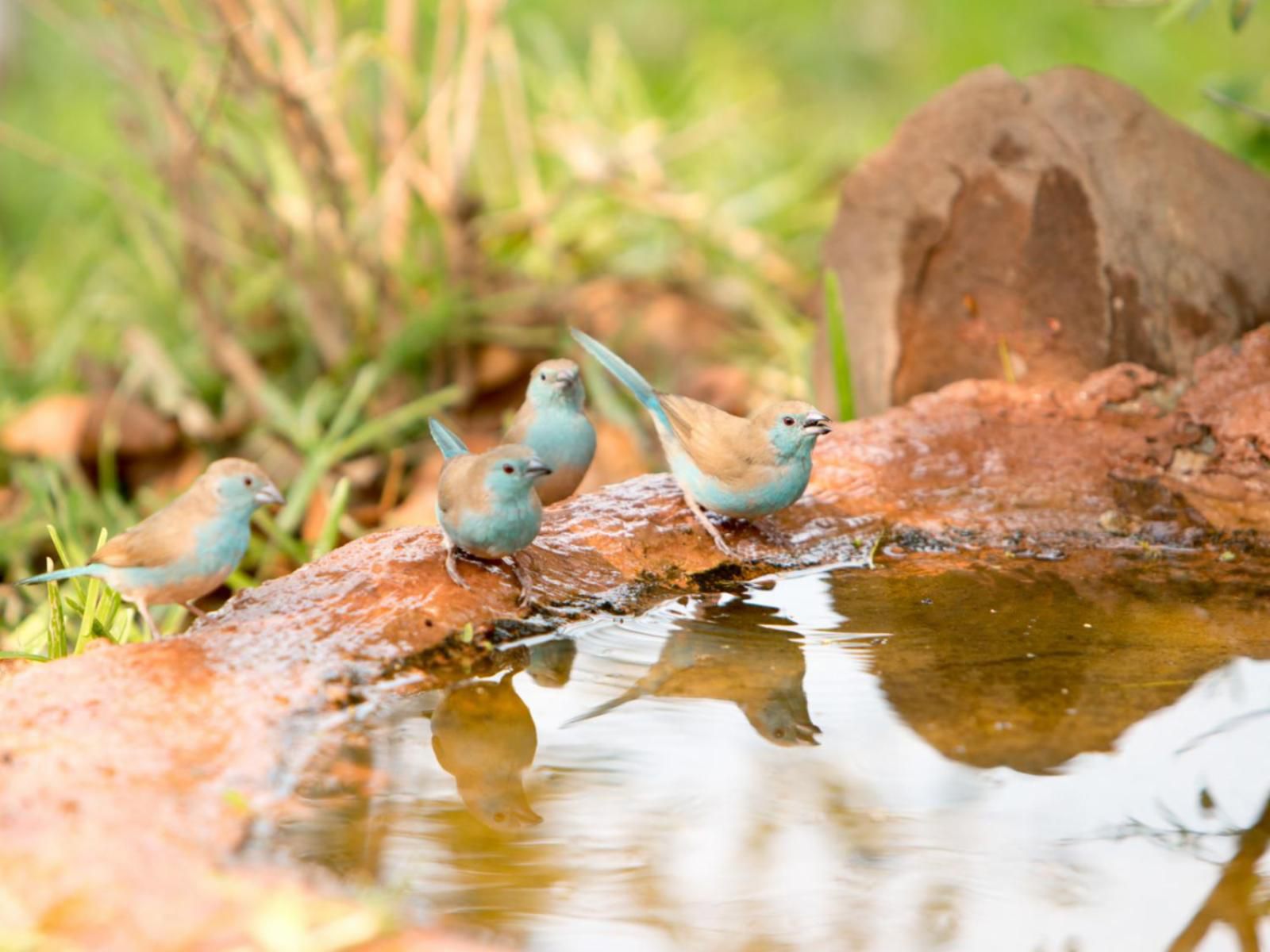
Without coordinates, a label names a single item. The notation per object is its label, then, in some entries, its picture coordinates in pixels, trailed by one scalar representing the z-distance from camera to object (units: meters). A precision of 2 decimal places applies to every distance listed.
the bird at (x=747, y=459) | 6.58
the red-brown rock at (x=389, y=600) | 4.00
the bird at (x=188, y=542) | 5.73
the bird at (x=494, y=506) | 5.87
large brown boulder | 8.29
